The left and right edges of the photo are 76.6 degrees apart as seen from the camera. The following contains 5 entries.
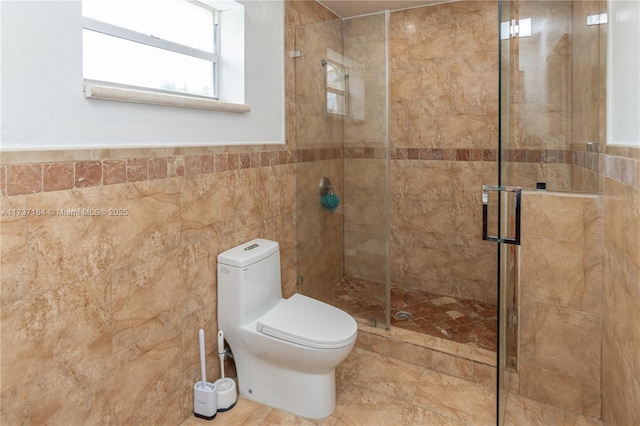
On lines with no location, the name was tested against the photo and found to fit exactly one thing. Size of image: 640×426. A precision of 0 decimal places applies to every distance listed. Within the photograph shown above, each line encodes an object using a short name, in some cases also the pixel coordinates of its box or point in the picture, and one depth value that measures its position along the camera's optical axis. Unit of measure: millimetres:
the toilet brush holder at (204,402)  1921
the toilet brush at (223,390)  2000
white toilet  1881
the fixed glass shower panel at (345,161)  2514
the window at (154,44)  1607
